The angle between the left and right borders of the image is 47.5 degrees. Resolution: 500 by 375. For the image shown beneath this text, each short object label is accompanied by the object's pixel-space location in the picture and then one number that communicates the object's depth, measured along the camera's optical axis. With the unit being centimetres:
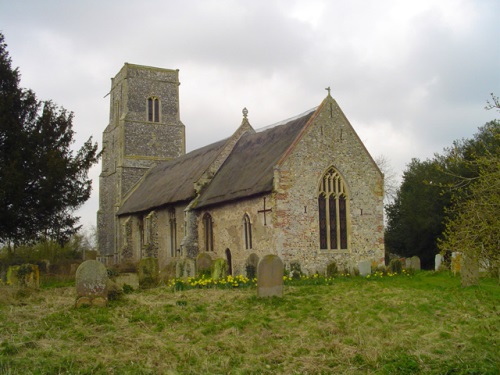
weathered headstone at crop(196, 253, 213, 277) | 1936
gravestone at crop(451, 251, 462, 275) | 1904
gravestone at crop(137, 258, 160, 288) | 1598
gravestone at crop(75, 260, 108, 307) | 1153
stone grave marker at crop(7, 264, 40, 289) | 1647
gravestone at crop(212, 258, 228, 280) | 1670
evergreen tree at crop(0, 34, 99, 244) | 2055
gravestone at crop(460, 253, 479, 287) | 1473
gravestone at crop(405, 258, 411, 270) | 2197
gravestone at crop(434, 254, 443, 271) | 2183
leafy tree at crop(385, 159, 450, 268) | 2952
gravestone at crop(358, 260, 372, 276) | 1877
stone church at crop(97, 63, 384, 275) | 1977
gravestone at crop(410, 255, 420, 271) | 2169
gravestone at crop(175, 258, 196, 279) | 1812
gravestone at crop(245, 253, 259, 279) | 1694
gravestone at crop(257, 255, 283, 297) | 1264
